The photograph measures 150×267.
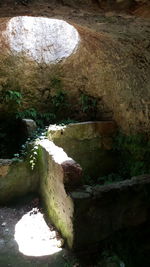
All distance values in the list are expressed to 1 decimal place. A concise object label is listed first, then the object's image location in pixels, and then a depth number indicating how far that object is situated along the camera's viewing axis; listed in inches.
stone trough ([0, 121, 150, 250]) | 172.6
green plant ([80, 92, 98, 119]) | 303.1
